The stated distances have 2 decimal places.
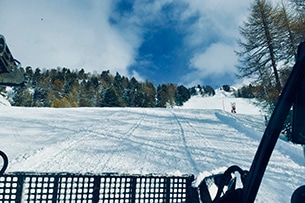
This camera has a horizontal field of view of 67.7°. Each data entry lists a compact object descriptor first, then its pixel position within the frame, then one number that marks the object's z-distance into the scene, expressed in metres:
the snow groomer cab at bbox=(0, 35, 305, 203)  0.96
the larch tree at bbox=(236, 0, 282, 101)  15.09
